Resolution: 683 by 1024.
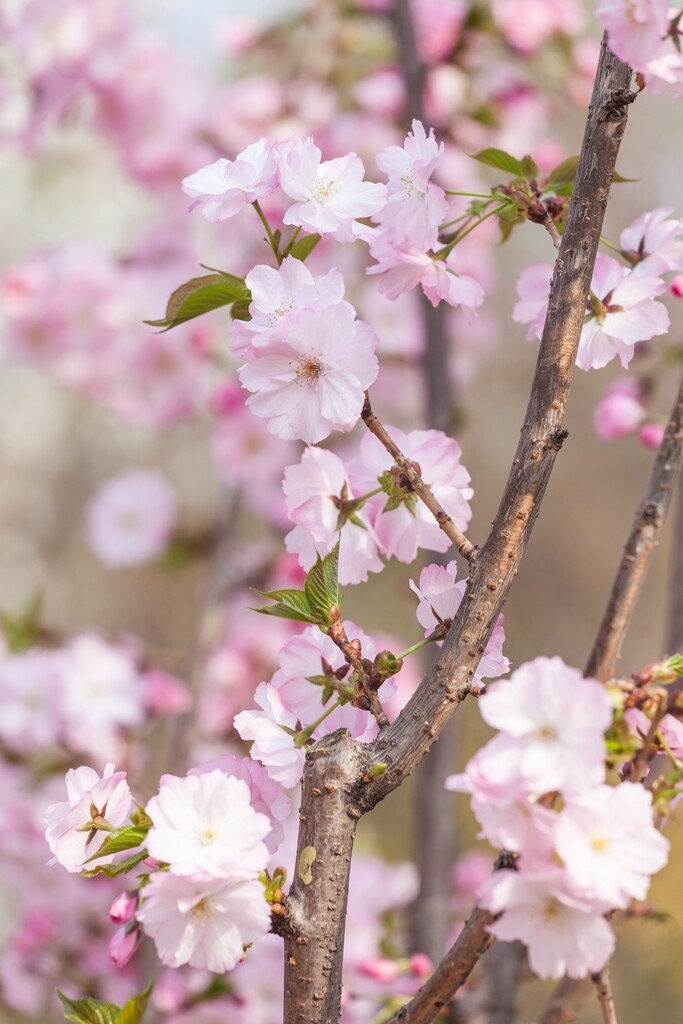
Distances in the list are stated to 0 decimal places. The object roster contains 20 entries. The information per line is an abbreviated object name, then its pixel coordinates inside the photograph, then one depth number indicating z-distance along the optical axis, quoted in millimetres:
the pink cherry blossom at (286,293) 1766
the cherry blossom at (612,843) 1670
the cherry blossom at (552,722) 1671
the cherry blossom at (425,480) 1796
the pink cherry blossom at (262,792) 1768
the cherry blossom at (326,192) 1780
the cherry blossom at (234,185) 1791
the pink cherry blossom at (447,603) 1756
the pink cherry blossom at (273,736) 1766
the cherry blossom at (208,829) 1717
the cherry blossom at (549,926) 1677
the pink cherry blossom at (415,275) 1794
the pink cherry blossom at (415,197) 1783
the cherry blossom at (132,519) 4690
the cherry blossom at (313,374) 1761
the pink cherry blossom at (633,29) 1730
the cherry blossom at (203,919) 1720
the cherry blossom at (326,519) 1790
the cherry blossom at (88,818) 1754
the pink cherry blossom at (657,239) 1812
